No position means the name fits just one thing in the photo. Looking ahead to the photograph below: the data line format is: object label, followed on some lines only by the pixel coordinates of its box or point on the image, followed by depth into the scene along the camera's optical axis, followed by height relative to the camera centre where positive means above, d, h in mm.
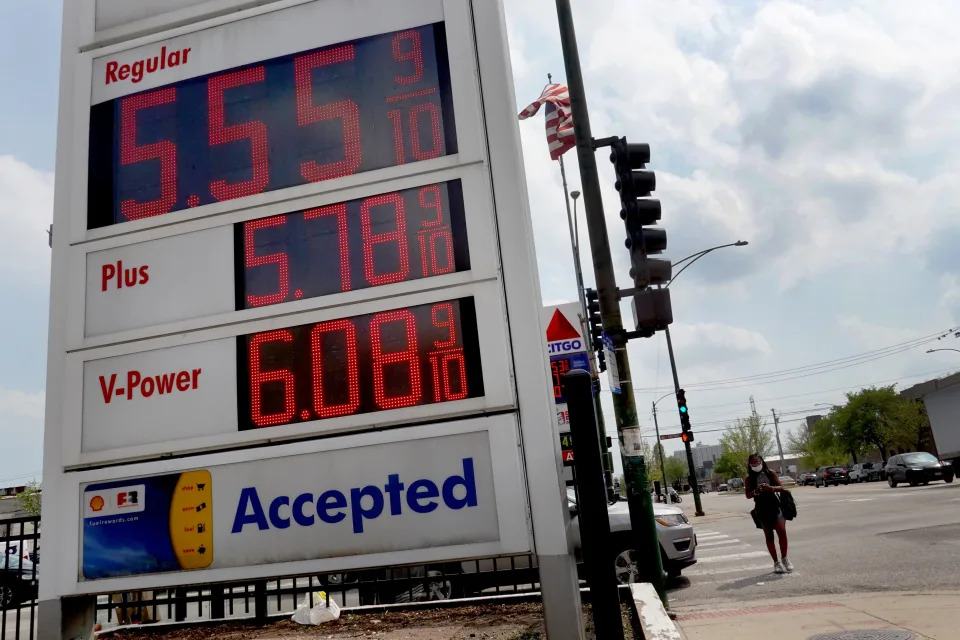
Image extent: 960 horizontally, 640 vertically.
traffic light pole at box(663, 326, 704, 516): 30672 +95
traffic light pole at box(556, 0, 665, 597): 7961 +2055
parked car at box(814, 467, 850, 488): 56894 -1393
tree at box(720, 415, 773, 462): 97000 +3802
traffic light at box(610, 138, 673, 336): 7719 +2453
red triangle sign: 12539 +2620
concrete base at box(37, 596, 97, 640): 4641 -492
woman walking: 10789 -494
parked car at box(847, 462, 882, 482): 52081 -1207
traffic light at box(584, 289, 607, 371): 14344 +3192
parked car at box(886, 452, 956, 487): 31656 -875
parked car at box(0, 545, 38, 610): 14293 -636
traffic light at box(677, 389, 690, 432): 26938 +2488
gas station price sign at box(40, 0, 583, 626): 4273 +1235
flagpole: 21902 +7094
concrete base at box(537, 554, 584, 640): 4047 -601
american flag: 14562 +7483
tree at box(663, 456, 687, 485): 162750 +1184
